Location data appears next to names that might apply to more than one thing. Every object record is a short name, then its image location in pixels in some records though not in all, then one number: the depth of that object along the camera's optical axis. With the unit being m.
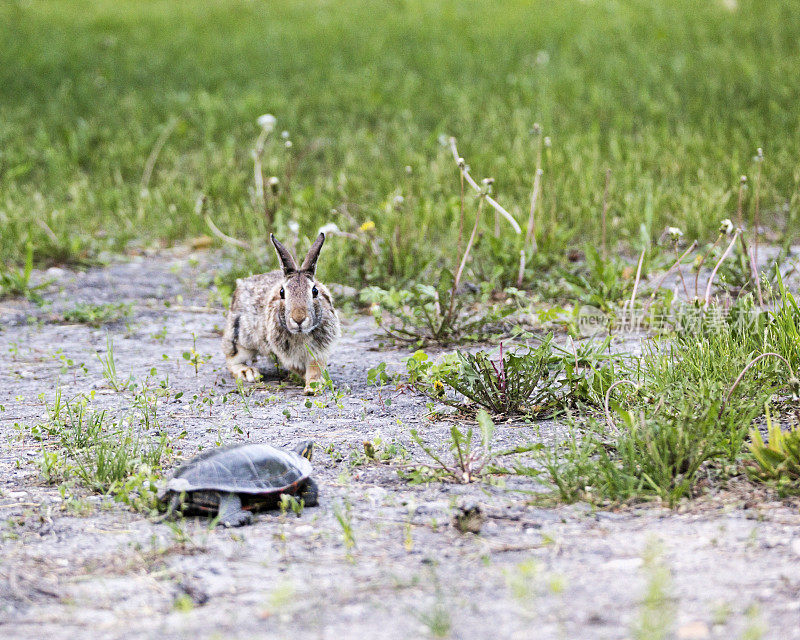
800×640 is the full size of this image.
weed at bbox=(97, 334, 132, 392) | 10.16
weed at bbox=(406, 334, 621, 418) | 8.87
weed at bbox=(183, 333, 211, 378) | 10.98
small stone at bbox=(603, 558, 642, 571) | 5.83
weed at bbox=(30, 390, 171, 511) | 7.23
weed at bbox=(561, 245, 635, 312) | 12.18
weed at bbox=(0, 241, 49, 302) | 14.17
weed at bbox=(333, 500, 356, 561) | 6.23
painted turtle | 6.78
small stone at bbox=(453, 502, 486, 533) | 6.43
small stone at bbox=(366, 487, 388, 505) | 7.09
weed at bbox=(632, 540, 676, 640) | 4.77
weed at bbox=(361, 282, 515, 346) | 11.48
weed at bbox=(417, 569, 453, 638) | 5.08
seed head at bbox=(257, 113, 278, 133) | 14.64
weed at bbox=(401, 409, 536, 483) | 7.37
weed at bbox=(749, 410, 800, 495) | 6.75
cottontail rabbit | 9.95
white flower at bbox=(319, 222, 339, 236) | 12.67
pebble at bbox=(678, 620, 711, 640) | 4.97
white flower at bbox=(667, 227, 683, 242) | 10.55
